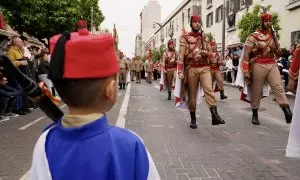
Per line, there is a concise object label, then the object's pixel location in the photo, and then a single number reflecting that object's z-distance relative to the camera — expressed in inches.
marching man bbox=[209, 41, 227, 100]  506.0
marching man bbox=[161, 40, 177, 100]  539.8
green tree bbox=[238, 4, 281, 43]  799.2
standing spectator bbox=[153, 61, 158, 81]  1371.4
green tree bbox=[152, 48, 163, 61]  2208.4
